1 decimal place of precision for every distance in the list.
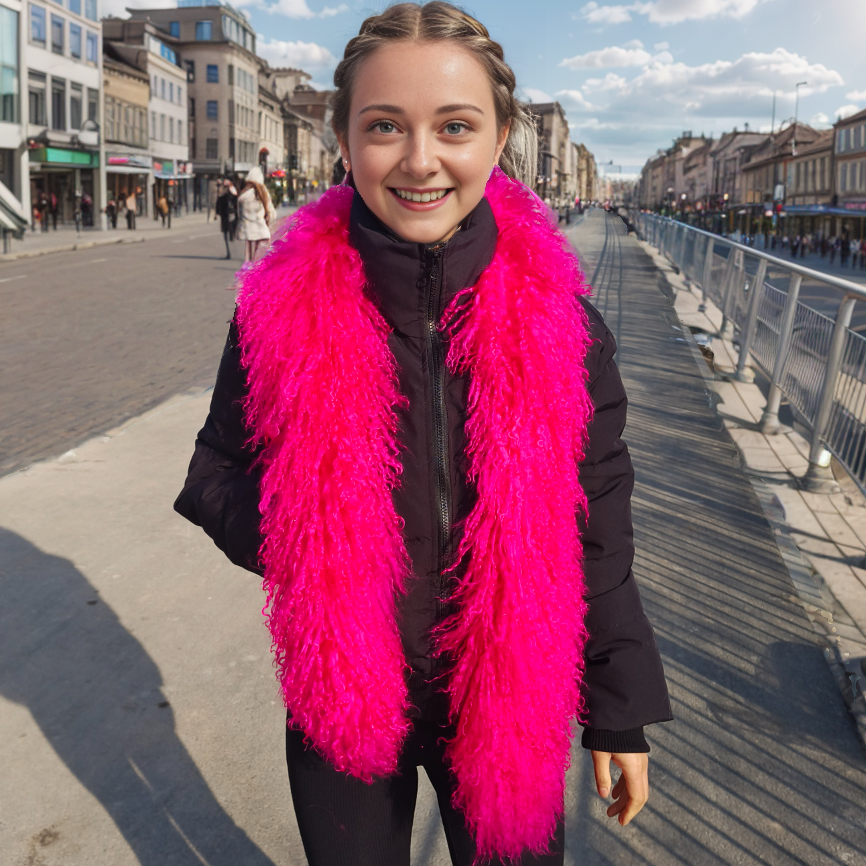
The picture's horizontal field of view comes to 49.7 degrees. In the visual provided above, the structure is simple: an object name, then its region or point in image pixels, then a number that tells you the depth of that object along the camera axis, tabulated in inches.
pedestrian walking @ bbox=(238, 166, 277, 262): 651.5
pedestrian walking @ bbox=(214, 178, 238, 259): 872.5
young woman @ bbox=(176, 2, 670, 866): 61.9
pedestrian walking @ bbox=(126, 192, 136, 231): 1605.6
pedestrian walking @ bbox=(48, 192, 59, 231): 1515.7
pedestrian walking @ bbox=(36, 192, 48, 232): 1474.2
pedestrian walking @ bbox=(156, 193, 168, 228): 1755.7
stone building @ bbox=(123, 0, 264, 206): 3038.9
